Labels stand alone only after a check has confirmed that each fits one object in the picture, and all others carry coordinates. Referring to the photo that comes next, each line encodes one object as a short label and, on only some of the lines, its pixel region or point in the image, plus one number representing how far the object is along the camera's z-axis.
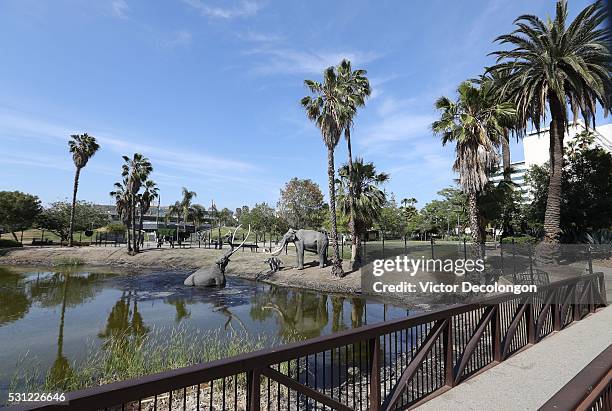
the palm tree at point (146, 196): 37.50
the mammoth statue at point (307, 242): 22.70
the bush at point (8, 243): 39.41
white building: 45.45
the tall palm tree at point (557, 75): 14.98
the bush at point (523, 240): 26.21
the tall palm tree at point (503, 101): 16.52
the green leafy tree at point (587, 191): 21.86
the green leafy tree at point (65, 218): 50.76
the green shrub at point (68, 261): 31.38
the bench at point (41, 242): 44.48
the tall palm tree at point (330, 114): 20.92
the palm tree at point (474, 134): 15.74
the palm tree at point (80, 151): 44.19
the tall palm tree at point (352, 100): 21.75
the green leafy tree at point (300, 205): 50.50
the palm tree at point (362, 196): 22.09
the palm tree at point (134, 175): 35.59
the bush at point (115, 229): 59.01
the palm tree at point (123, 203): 34.60
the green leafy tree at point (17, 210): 44.31
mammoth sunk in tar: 20.08
